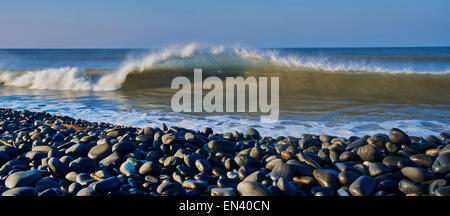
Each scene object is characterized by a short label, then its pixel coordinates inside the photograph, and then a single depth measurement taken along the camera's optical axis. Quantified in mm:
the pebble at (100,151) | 2748
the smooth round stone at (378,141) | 2847
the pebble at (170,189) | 2103
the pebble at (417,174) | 2176
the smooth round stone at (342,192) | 2068
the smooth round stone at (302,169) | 2324
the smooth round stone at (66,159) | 2618
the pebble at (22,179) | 2244
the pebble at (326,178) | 2182
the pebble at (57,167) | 2516
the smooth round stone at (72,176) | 2406
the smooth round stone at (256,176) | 2266
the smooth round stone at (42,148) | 2963
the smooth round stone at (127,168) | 2468
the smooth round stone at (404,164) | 2385
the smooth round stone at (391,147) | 2766
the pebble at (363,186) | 2049
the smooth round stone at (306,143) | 3145
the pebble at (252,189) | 1994
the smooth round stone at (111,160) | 2650
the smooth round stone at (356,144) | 2881
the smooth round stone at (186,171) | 2453
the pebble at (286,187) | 2035
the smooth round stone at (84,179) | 2306
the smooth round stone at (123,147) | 2822
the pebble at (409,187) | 2042
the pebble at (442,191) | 1916
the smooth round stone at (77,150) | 2811
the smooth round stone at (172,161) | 2579
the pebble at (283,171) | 2299
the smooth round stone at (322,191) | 2072
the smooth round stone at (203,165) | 2496
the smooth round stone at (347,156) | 2627
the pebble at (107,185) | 2088
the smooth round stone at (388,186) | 2119
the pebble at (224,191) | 2066
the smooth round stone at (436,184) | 2013
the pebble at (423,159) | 2420
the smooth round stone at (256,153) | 2740
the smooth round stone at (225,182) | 2223
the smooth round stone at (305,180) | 2229
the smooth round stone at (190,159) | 2576
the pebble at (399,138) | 2807
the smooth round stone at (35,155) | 2828
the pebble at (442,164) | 2242
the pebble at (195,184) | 2232
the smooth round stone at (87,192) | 2031
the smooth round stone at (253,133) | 3928
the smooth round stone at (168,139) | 3008
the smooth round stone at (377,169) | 2336
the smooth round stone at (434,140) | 3353
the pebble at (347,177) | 2180
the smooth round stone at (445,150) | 2506
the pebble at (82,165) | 2553
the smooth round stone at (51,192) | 2018
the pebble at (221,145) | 2974
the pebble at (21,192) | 2047
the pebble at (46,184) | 2211
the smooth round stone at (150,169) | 2451
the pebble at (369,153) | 2574
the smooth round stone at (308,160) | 2463
